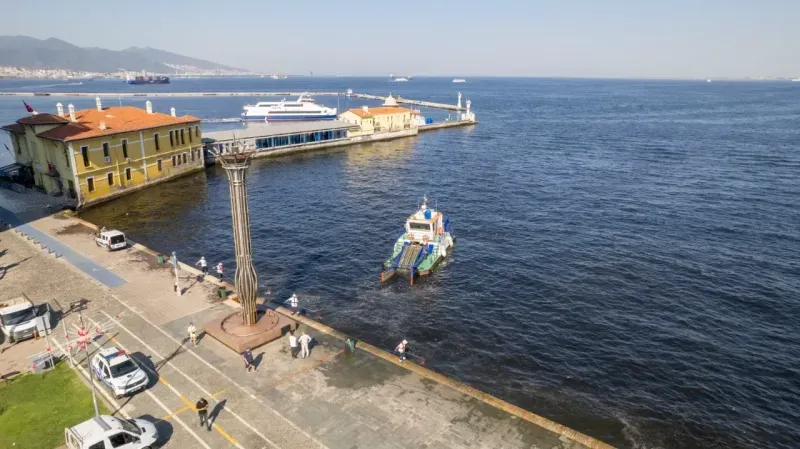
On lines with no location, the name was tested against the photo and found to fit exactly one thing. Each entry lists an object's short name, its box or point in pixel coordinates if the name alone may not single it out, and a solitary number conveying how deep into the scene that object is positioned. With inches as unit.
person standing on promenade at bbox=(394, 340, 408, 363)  1228.5
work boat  1961.1
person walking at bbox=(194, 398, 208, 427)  949.2
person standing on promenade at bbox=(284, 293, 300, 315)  1568.7
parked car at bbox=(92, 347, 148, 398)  1035.3
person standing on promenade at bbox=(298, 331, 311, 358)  1203.9
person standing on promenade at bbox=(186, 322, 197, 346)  1245.8
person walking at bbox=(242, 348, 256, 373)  1139.9
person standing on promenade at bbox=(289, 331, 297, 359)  1208.8
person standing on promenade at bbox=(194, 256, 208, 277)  1780.3
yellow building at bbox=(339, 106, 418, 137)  5324.8
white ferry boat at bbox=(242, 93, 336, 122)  6884.8
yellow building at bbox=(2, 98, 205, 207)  2600.9
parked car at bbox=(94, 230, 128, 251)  1921.8
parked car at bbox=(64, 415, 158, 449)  837.2
